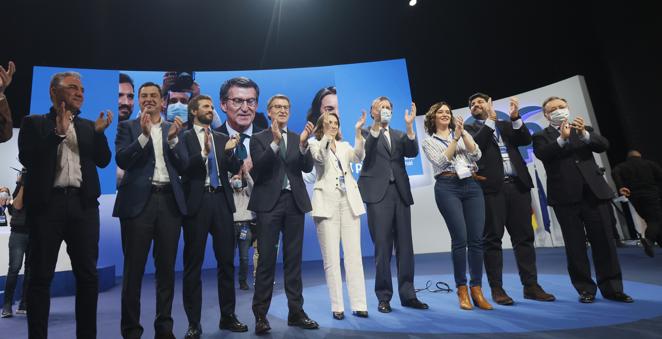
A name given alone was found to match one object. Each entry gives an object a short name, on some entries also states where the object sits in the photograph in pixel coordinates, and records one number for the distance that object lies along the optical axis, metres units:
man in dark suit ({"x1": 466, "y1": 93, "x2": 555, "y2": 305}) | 3.37
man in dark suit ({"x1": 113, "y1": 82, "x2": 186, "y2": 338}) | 2.54
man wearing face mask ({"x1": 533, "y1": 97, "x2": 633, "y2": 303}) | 3.21
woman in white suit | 3.08
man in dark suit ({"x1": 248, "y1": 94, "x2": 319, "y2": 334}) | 2.89
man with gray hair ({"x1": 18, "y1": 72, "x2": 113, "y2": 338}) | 2.17
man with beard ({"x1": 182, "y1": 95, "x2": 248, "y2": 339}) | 2.77
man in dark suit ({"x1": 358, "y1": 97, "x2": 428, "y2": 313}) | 3.34
